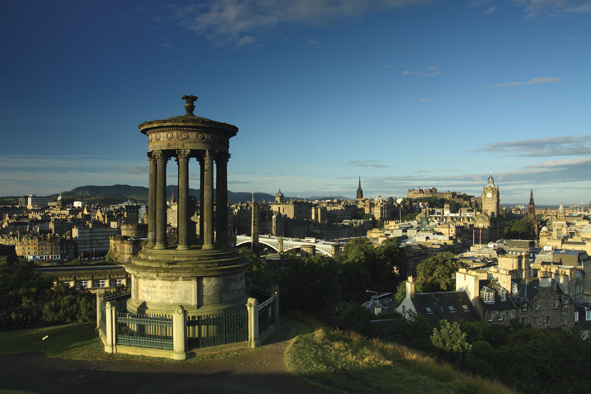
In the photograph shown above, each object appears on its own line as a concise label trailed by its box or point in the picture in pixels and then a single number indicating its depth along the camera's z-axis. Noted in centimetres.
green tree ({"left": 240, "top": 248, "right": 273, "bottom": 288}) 4006
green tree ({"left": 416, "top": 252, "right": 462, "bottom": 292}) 5238
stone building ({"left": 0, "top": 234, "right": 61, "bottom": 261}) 10362
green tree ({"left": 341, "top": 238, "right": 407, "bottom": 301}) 6053
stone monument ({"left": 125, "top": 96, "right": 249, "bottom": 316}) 1474
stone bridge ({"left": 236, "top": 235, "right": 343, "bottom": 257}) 8694
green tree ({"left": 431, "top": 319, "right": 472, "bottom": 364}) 1964
